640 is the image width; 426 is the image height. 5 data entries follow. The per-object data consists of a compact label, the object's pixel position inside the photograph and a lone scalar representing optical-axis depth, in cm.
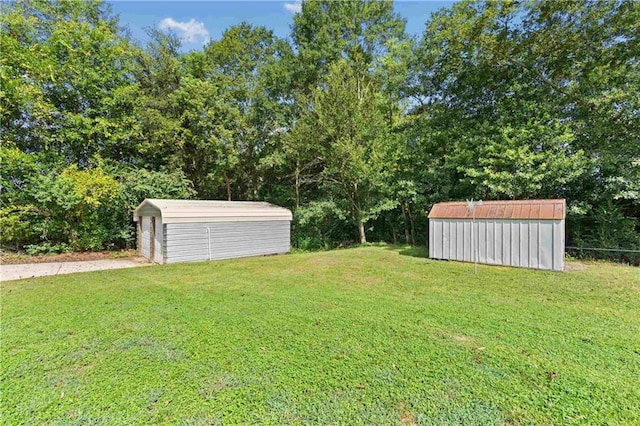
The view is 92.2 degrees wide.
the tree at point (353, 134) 1228
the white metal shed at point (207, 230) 952
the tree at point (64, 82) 1095
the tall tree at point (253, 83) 1514
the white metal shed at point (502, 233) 717
